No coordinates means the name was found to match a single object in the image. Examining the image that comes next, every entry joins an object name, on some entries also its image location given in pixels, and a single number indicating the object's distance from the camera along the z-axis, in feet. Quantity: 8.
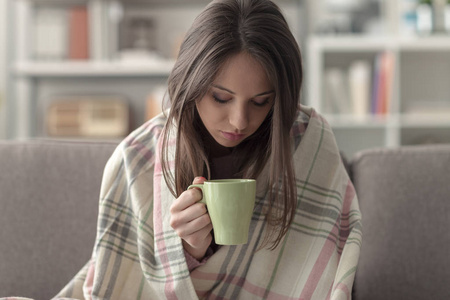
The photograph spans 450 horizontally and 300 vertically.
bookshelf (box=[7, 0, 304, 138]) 10.82
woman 3.32
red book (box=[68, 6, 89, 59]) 10.80
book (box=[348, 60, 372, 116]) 10.27
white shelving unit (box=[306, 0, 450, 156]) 10.41
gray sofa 4.42
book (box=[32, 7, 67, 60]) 10.93
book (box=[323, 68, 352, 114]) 10.46
